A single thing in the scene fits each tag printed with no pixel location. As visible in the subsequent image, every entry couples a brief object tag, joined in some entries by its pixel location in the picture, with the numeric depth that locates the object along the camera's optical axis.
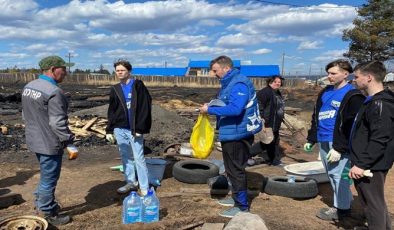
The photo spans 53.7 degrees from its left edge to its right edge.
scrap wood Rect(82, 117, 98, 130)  12.20
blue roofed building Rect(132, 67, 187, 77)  76.69
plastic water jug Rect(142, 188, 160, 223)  4.92
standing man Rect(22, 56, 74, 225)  4.52
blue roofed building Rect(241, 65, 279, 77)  65.25
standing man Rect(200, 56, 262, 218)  4.90
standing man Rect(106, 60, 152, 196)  5.80
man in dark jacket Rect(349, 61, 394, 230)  3.79
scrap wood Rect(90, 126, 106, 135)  12.06
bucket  7.16
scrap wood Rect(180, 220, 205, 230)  4.79
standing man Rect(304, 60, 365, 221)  4.74
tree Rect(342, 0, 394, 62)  38.25
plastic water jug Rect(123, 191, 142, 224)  4.85
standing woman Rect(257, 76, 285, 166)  8.63
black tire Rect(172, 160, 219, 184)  7.00
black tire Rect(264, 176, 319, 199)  6.24
